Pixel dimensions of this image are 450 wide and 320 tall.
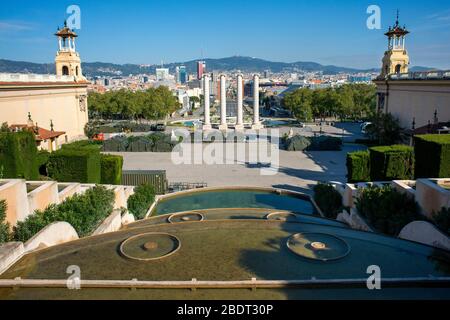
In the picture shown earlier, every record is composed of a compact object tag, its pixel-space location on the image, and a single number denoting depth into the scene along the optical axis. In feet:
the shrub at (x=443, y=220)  35.22
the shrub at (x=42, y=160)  77.70
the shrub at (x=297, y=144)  135.03
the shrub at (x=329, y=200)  62.49
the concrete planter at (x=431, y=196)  39.09
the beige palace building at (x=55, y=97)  114.44
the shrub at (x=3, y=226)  35.49
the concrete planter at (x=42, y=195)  43.14
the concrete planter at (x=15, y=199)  38.60
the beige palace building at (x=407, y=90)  116.06
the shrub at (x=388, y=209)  43.60
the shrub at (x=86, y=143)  126.07
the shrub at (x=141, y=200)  63.86
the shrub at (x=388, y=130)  134.21
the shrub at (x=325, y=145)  135.64
